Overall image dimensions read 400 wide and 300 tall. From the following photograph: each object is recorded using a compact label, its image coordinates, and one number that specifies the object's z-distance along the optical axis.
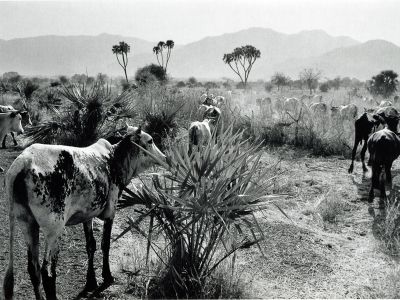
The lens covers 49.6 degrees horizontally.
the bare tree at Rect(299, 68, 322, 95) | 45.91
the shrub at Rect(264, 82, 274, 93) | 50.85
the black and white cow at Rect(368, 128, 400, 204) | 8.41
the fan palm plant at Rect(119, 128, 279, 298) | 4.02
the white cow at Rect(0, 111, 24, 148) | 10.62
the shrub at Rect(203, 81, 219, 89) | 52.99
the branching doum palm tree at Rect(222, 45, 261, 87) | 43.50
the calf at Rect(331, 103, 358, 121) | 16.25
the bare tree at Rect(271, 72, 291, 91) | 53.50
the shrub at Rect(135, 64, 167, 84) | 42.59
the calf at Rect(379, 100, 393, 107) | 16.60
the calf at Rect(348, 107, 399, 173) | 10.88
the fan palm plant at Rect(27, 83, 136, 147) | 8.93
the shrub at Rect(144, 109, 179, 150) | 11.05
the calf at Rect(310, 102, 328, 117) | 17.93
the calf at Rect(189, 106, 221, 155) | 9.14
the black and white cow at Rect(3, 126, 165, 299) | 3.74
